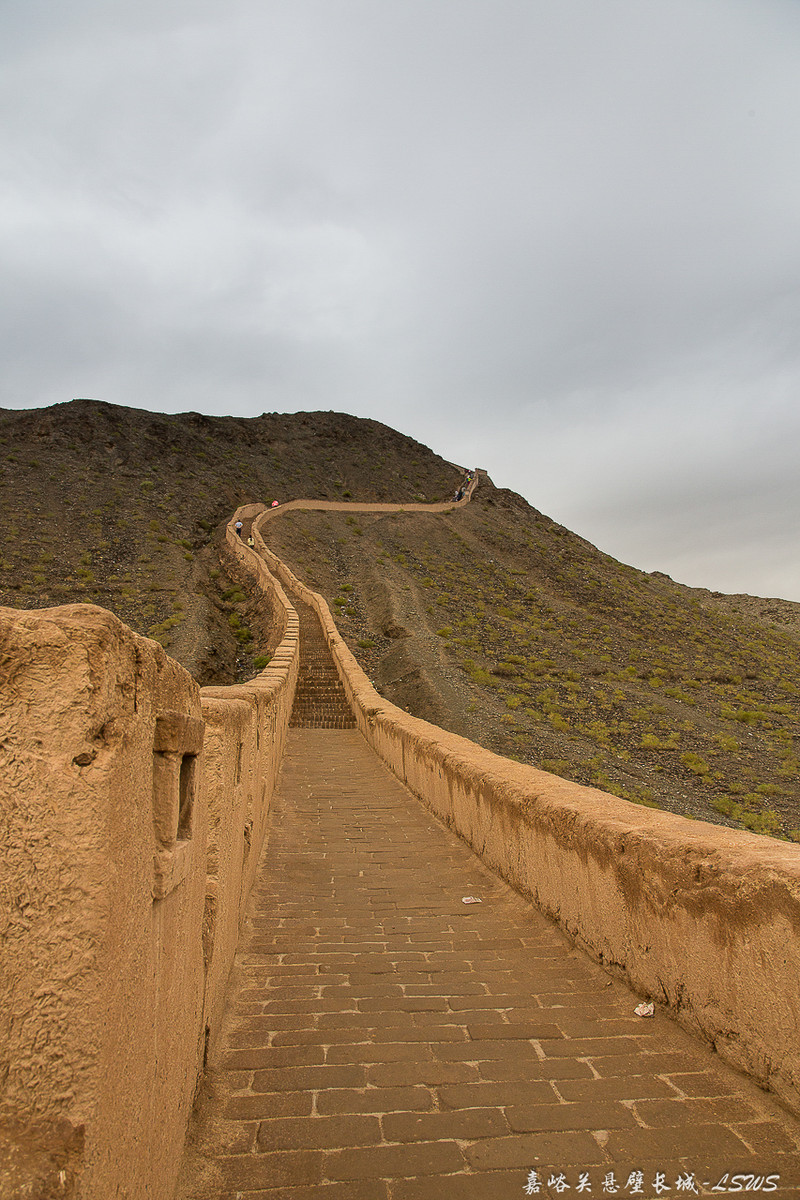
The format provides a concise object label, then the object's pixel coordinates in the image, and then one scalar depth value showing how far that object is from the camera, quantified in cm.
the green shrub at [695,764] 1638
